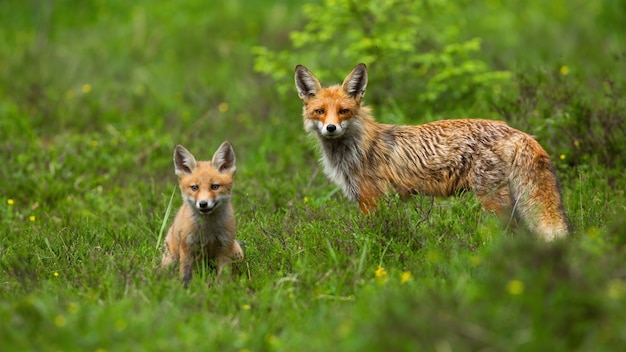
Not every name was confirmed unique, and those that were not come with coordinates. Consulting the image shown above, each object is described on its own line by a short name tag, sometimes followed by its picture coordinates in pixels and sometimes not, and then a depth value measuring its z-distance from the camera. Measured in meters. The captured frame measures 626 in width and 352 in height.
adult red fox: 13.97
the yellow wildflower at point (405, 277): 11.12
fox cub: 12.84
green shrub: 20.86
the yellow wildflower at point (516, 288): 8.70
